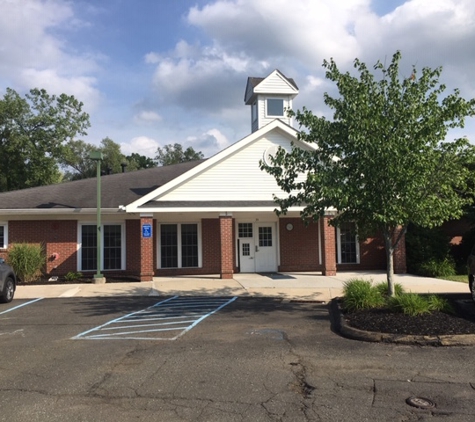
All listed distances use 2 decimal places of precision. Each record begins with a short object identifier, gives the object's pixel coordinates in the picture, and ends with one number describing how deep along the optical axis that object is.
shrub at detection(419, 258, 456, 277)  18.16
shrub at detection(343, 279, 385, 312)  9.77
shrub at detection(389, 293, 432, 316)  8.77
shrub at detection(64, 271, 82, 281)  17.53
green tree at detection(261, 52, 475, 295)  9.34
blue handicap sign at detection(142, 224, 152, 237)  17.14
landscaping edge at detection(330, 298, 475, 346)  7.33
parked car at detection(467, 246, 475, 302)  11.26
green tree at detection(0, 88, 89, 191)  36.09
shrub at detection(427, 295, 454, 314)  9.17
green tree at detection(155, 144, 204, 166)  66.69
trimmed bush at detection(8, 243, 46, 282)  17.05
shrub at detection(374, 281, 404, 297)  10.78
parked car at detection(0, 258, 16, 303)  12.37
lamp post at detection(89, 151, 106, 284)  16.91
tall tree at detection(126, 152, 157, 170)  67.56
